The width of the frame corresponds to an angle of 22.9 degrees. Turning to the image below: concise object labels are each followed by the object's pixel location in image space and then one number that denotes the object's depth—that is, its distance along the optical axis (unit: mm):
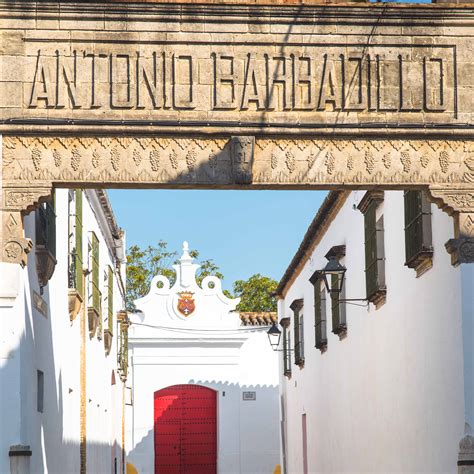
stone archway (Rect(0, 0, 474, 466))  10484
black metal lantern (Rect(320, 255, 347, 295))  15688
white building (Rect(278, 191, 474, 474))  11872
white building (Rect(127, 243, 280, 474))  32219
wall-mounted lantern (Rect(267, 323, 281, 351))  25781
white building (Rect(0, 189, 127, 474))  10281
